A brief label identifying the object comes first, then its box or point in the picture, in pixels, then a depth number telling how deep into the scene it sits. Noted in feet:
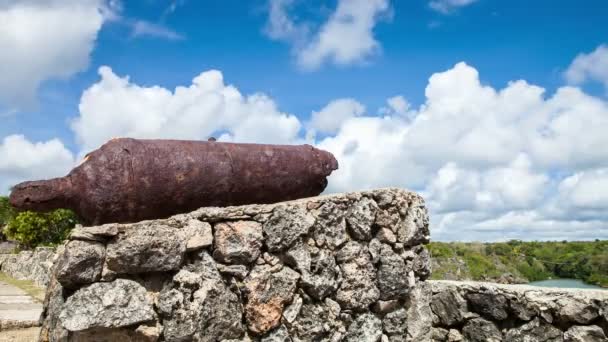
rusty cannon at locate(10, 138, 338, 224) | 11.36
